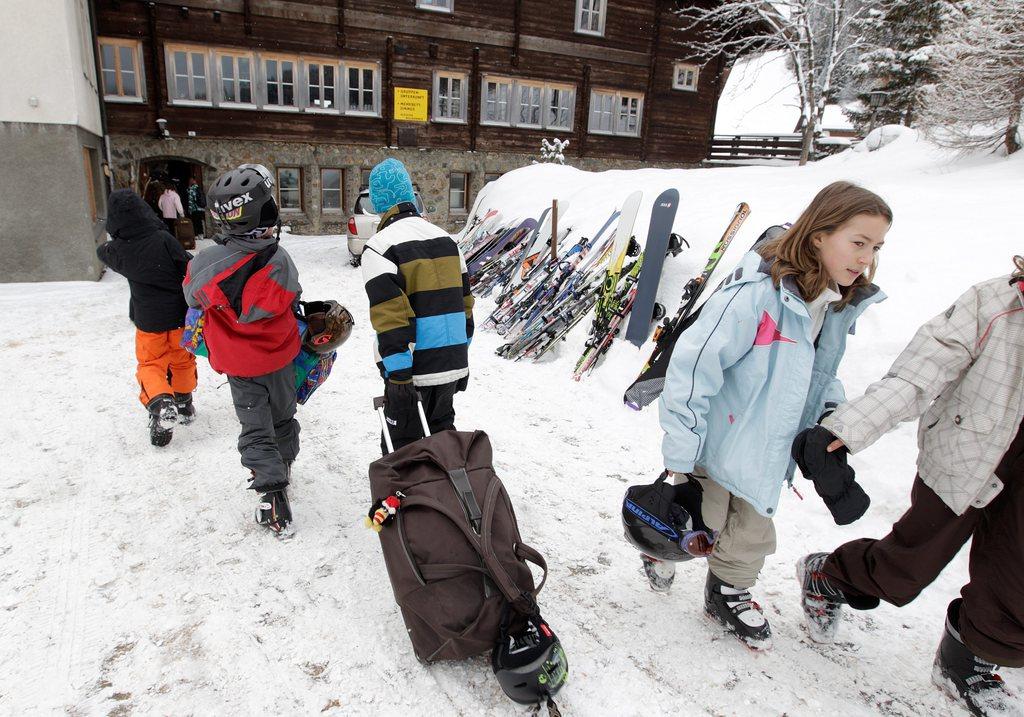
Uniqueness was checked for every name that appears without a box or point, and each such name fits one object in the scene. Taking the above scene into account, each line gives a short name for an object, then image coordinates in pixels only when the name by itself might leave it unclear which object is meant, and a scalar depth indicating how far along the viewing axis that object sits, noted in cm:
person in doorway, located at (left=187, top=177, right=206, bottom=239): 1582
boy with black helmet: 296
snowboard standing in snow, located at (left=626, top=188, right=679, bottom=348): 566
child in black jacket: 411
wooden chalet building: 1484
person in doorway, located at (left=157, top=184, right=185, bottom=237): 1312
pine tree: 1727
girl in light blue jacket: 210
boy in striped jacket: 270
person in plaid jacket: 197
